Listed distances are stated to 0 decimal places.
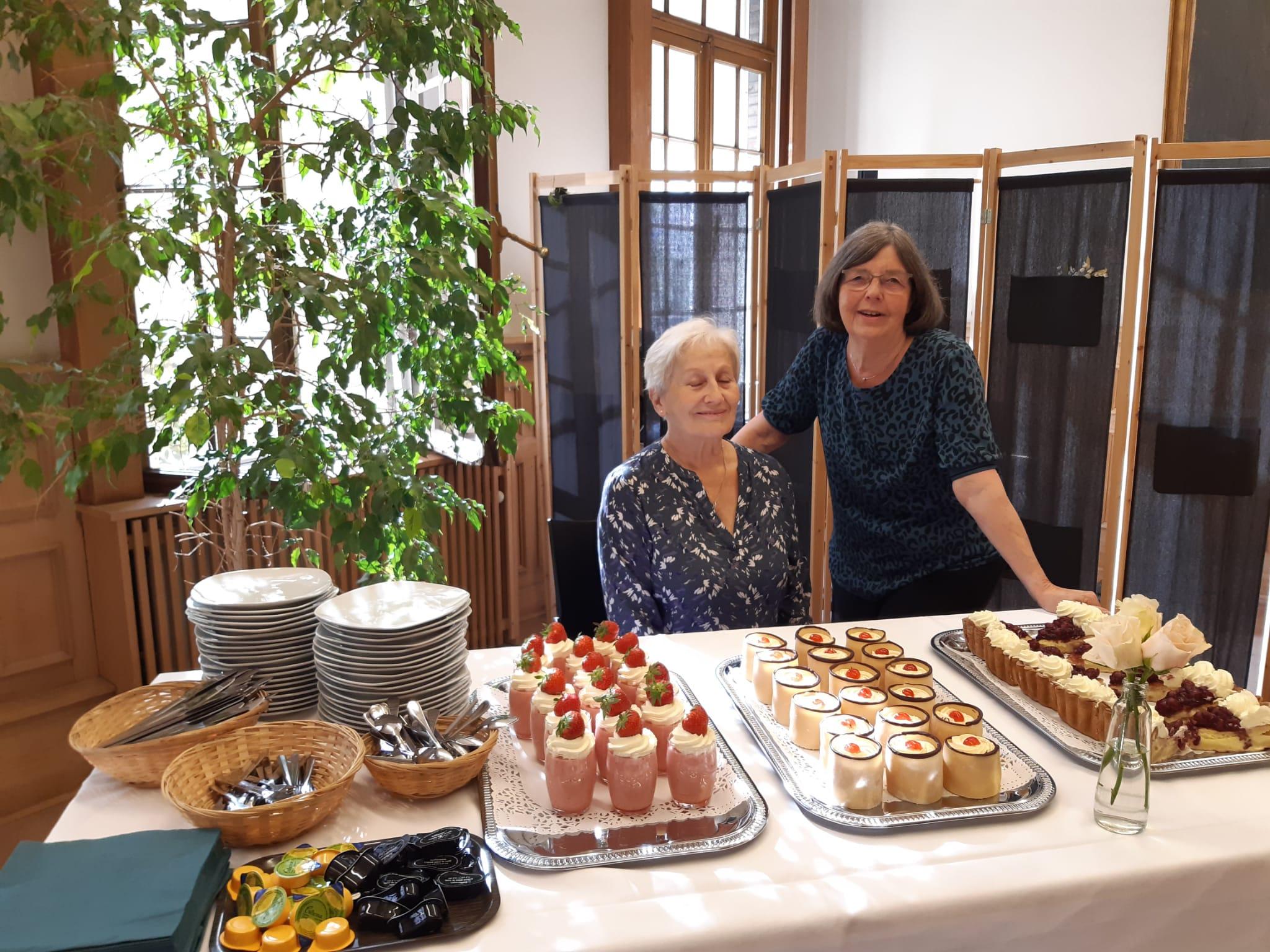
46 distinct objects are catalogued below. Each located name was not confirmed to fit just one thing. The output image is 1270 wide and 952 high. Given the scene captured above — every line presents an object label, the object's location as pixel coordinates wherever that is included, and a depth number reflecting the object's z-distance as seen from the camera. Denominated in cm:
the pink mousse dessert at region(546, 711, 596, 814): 129
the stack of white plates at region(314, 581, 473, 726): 146
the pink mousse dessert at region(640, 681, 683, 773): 137
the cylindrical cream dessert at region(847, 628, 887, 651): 176
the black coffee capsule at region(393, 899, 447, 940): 105
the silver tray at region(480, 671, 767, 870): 119
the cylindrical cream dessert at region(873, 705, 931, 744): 140
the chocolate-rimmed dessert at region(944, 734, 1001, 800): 133
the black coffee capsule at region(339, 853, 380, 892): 110
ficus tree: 169
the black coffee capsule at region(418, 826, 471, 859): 117
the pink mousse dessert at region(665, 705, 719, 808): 131
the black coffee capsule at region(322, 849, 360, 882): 111
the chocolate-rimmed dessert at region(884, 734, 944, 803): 133
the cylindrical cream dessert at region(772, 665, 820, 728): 154
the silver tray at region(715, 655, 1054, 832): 128
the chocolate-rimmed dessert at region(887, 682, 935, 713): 150
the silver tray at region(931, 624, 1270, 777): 144
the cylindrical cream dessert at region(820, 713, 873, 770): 139
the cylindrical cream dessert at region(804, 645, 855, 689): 165
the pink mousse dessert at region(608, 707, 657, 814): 129
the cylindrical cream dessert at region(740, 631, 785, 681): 169
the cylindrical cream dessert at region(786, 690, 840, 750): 146
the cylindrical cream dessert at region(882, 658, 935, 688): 160
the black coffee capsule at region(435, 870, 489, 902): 111
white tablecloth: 110
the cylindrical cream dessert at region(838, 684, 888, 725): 148
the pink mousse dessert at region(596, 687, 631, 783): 133
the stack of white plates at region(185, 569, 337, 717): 156
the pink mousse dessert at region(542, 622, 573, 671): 161
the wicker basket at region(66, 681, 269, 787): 132
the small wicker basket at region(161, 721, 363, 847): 119
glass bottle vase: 126
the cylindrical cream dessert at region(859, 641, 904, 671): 168
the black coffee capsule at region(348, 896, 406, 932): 105
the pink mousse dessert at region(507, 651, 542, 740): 151
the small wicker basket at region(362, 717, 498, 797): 129
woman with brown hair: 222
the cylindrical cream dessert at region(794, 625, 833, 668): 173
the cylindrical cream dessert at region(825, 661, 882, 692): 159
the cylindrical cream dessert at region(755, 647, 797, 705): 162
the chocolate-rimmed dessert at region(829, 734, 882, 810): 131
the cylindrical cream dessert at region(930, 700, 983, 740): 140
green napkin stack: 99
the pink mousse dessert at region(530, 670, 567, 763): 144
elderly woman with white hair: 210
